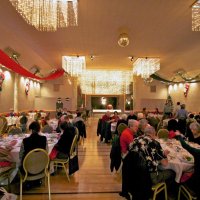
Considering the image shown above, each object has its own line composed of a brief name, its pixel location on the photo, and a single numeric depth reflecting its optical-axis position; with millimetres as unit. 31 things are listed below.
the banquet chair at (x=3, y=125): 7527
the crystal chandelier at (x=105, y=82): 14805
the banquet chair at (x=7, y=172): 3424
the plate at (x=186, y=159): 3199
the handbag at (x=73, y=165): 4609
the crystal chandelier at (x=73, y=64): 9781
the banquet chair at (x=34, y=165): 3320
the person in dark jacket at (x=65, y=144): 4535
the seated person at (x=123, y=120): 6912
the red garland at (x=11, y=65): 5578
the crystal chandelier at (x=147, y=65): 10078
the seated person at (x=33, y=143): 3596
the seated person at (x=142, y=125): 4389
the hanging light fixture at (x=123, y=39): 6465
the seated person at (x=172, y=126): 5194
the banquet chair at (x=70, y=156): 4426
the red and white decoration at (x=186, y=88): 13311
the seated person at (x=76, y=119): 7867
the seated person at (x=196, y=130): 4066
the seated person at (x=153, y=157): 3111
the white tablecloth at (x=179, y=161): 3146
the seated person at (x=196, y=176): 2811
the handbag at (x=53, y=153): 4415
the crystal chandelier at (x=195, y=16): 4640
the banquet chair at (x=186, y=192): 2908
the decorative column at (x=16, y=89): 11578
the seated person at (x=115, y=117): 8499
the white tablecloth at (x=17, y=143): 3680
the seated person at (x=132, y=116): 7882
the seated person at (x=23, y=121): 7912
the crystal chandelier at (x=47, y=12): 3908
